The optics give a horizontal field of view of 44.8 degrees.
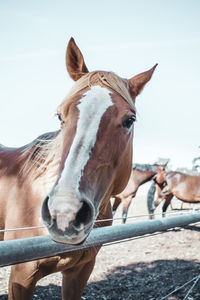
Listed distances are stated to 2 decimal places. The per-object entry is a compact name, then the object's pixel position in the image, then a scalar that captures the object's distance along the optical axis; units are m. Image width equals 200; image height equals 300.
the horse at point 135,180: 8.56
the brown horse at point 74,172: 1.06
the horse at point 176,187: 9.23
